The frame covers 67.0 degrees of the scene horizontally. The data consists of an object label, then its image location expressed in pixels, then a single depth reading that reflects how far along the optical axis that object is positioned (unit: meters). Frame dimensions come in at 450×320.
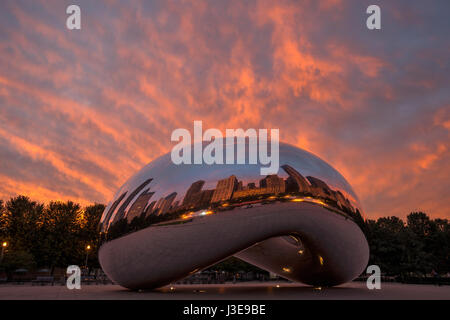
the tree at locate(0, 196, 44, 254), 48.97
